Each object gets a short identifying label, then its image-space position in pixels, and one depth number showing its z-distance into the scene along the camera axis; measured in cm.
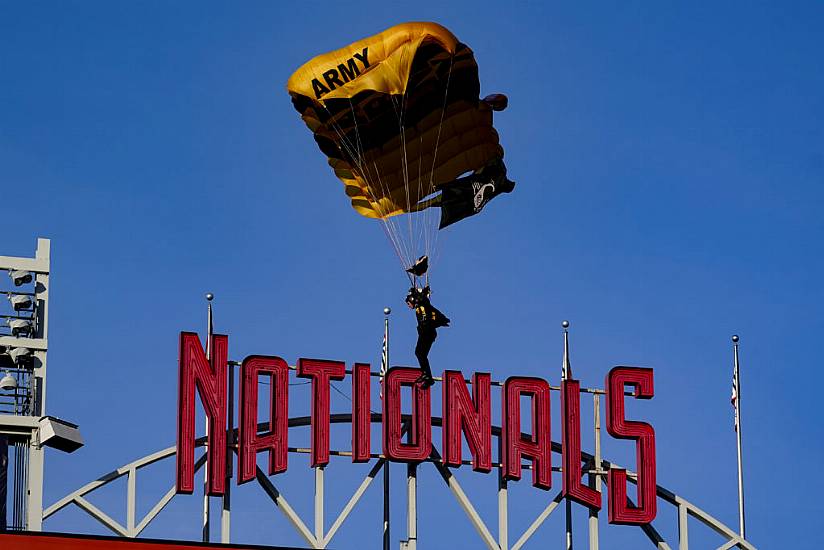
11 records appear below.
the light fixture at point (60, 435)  7219
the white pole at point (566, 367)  8112
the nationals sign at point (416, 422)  7594
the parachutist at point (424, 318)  7675
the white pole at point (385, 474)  7669
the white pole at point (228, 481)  7497
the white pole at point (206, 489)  7525
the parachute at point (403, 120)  7569
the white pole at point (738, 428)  8038
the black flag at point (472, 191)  7975
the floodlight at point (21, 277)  7425
